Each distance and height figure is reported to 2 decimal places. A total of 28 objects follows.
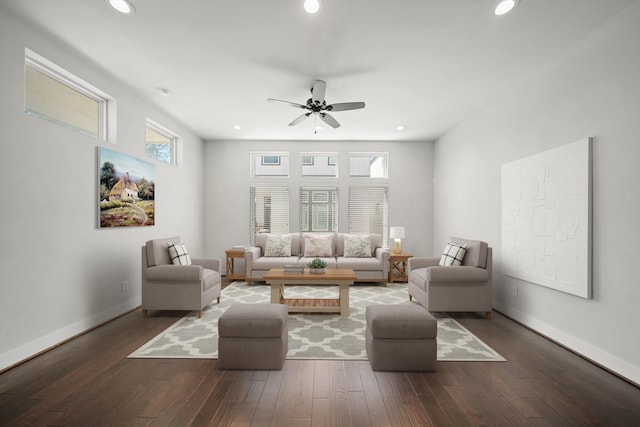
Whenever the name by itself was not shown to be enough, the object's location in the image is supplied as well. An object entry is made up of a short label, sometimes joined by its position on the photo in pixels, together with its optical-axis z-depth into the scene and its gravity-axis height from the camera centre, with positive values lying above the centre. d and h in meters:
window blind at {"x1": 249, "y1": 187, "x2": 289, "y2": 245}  7.05 +0.15
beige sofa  5.88 -0.93
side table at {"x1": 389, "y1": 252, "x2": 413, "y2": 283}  6.19 -1.07
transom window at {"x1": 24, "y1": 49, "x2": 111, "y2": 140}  3.00 +1.24
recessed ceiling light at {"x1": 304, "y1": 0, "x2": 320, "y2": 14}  2.45 +1.66
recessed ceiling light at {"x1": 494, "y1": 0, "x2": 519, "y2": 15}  2.41 +1.63
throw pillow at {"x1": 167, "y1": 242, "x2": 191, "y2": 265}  4.21 -0.56
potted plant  4.47 -0.73
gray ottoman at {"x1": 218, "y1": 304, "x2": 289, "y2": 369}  2.63 -1.09
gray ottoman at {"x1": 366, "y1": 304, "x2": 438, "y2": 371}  2.61 -1.08
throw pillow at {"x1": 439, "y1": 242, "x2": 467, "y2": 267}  4.31 -0.57
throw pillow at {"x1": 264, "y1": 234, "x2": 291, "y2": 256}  6.34 -0.66
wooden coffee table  4.10 -0.94
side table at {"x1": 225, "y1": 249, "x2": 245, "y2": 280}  6.25 -1.00
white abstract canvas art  2.97 -0.04
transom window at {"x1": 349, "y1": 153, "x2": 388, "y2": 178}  7.15 +1.13
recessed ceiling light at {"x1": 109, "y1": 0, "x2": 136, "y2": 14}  2.46 +1.66
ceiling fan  3.76 +1.38
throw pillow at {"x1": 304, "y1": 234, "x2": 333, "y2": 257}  6.37 -0.66
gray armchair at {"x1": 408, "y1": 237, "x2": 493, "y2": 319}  3.94 -0.95
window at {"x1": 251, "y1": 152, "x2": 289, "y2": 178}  7.13 +1.13
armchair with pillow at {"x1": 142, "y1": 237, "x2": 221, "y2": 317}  3.92 -0.90
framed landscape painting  3.76 +0.31
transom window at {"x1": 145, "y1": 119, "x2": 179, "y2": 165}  4.94 +1.20
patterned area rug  2.94 -1.32
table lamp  6.36 -0.45
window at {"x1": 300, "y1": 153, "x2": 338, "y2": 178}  7.14 +1.12
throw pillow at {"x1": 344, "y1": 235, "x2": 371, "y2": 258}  6.34 -0.67
